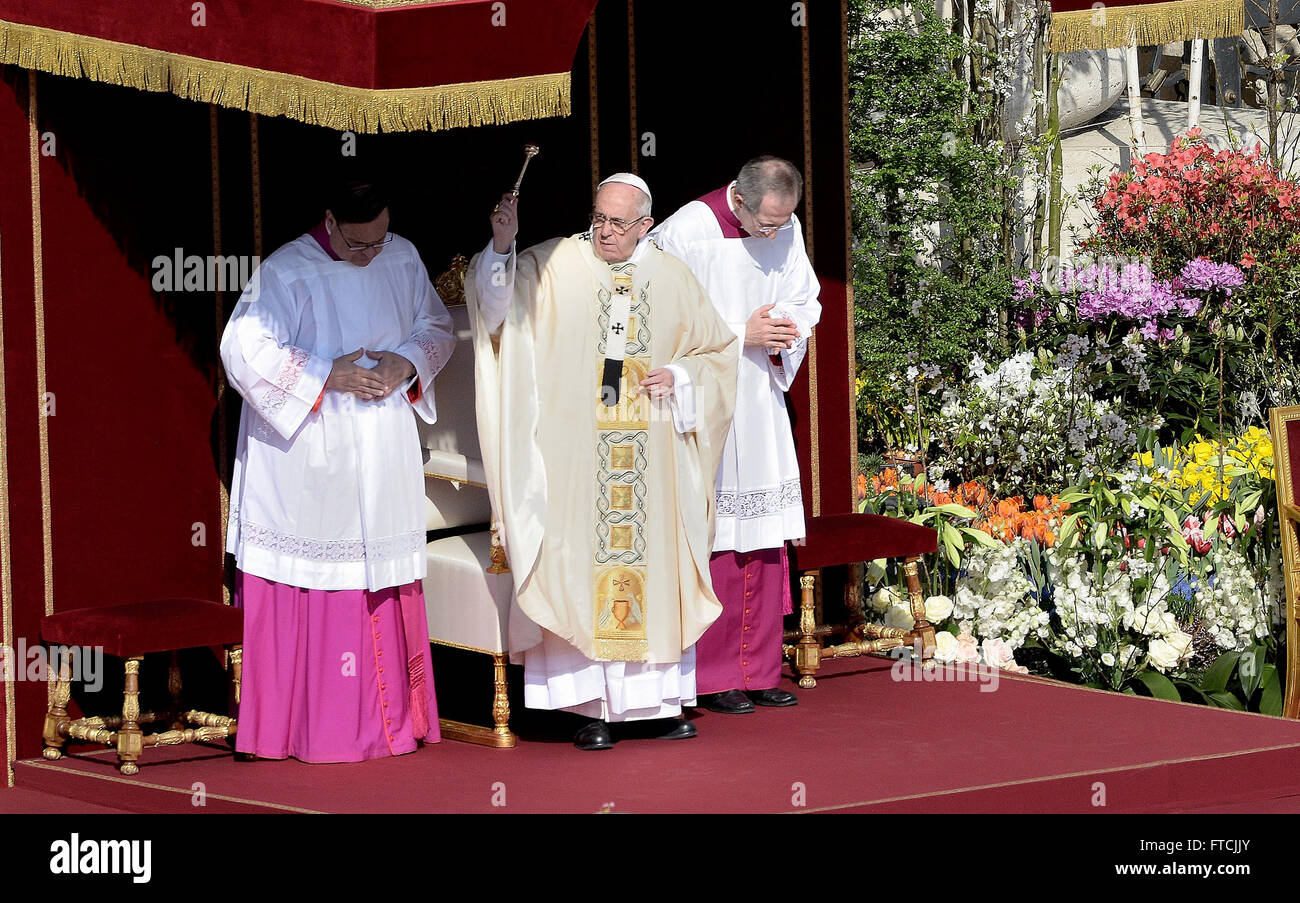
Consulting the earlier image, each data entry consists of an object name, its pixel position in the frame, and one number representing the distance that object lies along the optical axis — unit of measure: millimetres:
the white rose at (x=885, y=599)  16031
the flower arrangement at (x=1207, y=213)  20344
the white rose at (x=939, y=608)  15383
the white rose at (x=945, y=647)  15297
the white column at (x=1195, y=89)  29953
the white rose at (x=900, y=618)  15945
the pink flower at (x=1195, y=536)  15508
